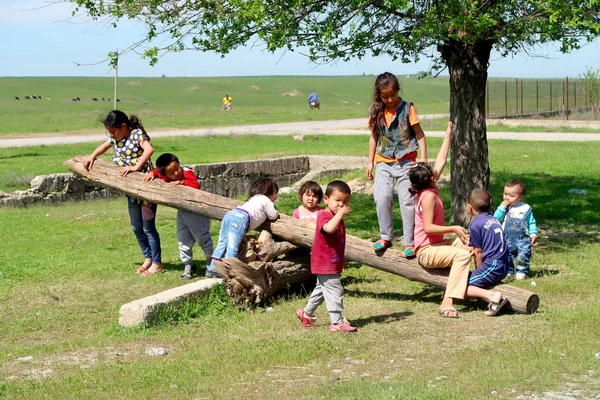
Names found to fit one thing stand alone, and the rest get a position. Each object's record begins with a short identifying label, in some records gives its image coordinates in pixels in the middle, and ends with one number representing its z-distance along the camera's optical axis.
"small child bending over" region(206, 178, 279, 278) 8.22
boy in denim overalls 8.70
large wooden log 7.67
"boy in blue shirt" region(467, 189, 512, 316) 7.69
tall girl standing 8.38
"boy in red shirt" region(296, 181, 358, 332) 7.27
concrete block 7.45
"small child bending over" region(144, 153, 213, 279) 9.39
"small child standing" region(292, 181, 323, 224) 8.19
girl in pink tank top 7.69
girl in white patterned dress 9.45
